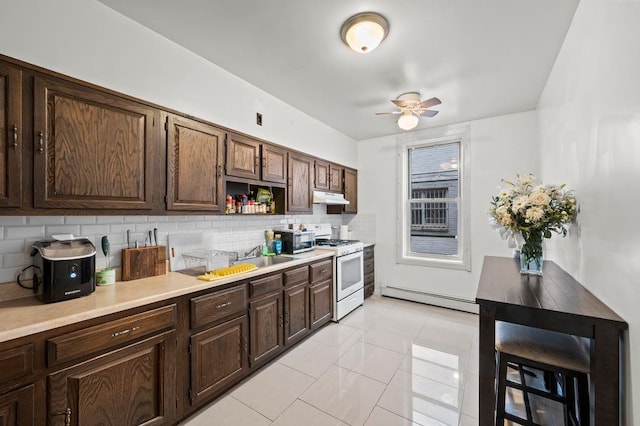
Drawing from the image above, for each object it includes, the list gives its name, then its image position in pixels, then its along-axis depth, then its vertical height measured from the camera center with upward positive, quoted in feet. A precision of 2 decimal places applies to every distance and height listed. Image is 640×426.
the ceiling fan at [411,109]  9.16 +3.73
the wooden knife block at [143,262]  6.39 -1.20
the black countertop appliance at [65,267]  4.80 -0.98
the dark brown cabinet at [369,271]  14.11 -3.15
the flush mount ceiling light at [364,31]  5.85 +4.15
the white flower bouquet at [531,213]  5.59 -0.01
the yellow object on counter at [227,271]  6.56 -1.53
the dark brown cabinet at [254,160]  8.20 +1.82
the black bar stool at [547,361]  4.22 -2.38
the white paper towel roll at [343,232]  14.83 -1.04
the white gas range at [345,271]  11.14 -2.60
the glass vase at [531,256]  5.97 -1.01
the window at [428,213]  13.56 +0.00
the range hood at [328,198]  11.73 +0.70
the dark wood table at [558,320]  3.56 -1.61
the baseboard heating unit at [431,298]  12.48 -4.28
